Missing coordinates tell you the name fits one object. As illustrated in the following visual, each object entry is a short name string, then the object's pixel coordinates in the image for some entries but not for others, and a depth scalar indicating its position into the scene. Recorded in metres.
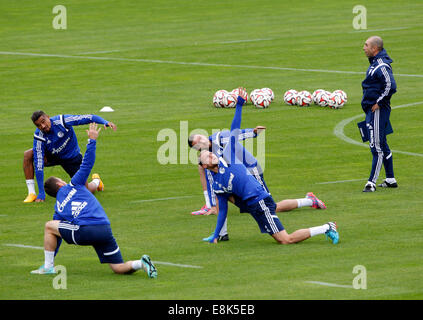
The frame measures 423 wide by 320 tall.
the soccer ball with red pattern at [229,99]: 29.27
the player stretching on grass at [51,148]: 18.95
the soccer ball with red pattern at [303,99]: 29.14
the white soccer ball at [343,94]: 28.93
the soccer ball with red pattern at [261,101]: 29.03
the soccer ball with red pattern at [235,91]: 29.16
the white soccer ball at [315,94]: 29.31
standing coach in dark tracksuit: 18.81
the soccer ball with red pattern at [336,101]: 28.77
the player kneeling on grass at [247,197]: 14.88
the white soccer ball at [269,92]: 29.48
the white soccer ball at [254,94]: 29.29
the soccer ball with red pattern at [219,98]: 29.33
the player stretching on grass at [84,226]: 13.23
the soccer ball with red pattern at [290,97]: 29.25
